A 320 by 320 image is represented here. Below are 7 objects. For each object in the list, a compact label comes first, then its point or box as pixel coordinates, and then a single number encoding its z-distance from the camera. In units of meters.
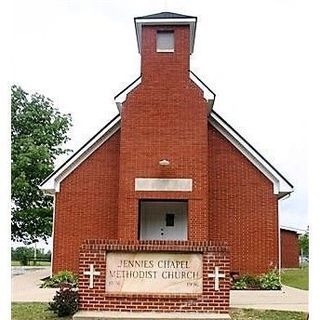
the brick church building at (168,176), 16.17
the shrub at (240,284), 15.90
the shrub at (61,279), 16.03
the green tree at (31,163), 25.86
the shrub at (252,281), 16.24
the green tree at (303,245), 35.35
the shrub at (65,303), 9.04
